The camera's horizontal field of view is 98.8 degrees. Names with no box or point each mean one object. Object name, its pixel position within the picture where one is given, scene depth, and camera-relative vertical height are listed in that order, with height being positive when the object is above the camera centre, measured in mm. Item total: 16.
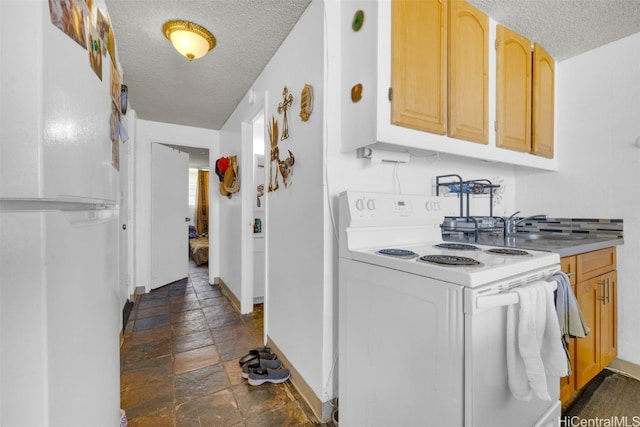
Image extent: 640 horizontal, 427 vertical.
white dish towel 882 -440
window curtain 8159 +333
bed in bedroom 5262 -768
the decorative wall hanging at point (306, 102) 1525 +618
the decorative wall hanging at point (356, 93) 1305 +576
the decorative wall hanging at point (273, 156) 2031 +422
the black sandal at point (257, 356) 1929 -1039
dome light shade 1713 +1118
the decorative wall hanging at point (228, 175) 3072 +433
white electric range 834 -391
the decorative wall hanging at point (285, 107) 1817 +719
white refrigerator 437 -16
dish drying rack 1894 -35
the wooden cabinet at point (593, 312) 1461 -623
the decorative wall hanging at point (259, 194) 3204 +211
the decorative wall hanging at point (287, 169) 1781 +289
